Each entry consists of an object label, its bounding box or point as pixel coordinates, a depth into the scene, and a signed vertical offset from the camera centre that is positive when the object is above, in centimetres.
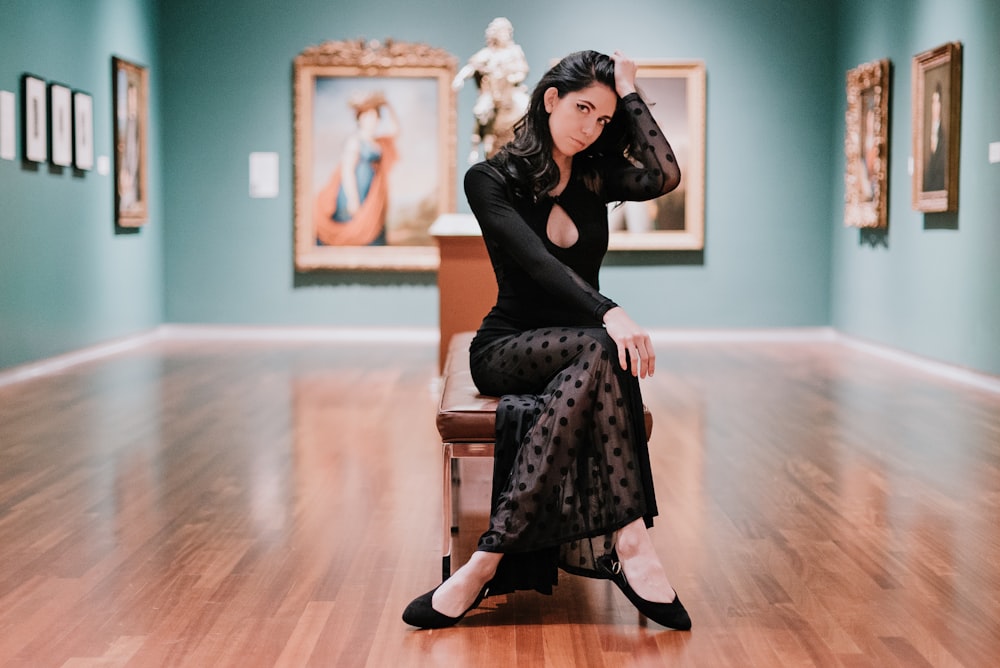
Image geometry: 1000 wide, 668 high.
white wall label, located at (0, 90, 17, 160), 985 +89
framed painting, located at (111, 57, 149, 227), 1245 +102
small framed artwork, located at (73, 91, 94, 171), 1137 +99
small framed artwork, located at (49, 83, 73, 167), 1083 +99
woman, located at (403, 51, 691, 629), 384 -33
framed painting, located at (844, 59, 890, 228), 1213 +97
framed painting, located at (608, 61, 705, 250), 1373 +77
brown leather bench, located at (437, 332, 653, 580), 414 -58
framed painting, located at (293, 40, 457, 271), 1375 +94
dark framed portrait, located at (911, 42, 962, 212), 1038 +100
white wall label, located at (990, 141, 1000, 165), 968 +71
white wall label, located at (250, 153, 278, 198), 1395 +84
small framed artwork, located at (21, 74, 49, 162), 1025 +99
